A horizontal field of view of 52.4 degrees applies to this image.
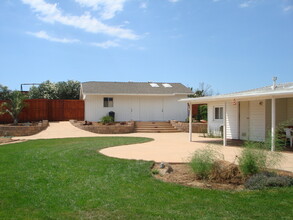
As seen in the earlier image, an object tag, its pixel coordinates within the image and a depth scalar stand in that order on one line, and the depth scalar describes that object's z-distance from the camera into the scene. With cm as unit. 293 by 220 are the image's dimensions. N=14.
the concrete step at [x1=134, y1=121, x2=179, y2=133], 2128
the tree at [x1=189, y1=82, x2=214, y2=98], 3452
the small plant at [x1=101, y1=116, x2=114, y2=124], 2164
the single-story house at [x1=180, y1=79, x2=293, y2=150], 1341
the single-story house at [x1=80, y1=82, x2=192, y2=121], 2381
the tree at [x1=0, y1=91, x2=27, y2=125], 2132
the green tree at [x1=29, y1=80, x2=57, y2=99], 3068
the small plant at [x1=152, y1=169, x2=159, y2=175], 694
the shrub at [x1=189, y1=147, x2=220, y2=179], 634
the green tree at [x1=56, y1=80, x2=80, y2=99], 3133
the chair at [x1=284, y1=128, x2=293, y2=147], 1185
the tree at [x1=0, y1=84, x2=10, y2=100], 2781
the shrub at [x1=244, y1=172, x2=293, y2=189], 570
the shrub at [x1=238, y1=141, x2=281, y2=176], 627
